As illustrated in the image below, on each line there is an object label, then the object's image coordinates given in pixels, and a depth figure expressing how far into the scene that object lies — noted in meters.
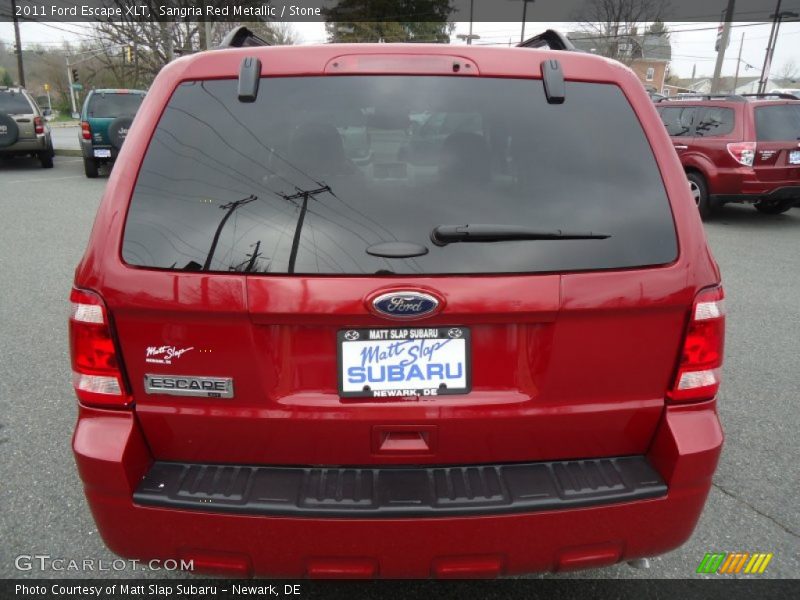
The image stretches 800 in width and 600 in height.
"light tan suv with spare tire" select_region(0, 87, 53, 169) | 14.62
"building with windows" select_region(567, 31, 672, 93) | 35.75
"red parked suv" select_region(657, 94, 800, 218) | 9.03
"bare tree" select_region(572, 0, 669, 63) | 36.28
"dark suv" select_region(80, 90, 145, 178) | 13.91
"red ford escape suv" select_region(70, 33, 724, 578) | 1.60
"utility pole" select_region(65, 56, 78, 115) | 54.04
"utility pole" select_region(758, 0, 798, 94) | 29.73
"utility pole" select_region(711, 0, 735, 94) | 20.62
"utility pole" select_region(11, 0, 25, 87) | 28.91
